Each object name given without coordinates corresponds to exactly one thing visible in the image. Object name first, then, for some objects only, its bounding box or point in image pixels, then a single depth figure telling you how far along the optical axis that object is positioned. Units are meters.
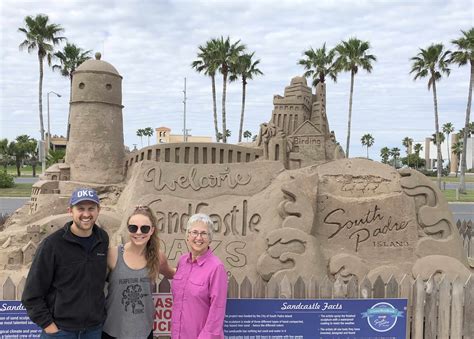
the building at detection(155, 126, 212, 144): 58.19
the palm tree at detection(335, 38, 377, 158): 29.78
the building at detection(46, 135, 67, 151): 57.24
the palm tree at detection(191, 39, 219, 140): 29.58
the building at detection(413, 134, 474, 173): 74.54
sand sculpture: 7.46
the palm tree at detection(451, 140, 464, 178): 57.24
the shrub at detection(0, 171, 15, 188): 30.45
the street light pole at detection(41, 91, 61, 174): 18.40
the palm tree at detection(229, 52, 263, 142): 30.08
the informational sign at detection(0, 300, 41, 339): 3.93
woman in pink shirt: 3.12
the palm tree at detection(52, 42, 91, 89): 29.89
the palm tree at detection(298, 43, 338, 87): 30.52
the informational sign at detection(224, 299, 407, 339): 4.11
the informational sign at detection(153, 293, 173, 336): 3.88
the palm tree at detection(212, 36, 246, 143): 29.25
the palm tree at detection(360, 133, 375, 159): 83.69
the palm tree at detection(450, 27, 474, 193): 27.12
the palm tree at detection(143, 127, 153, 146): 79.45
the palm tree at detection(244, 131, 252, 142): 77.89
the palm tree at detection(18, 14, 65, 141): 28.05
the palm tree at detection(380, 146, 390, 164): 84.30
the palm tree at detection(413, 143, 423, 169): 74.44
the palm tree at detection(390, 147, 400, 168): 85.05
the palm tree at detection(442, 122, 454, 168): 70.21
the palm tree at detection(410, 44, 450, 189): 28.59
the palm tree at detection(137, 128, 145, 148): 80.81
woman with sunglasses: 3.11
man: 2.89
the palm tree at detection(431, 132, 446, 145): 68.84
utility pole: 34.56
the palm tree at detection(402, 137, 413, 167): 84.88
